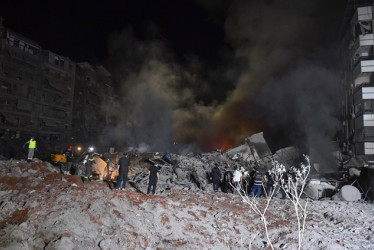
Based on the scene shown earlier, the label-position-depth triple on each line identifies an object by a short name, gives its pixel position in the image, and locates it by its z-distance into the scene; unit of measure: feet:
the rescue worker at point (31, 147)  47.91
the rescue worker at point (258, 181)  46.37
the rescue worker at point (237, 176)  48.88
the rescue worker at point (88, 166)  42.11
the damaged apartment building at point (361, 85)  101.55
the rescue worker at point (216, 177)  50.03
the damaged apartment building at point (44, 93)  115.85
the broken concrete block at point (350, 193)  47.91
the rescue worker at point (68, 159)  54.60
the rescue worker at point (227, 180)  49.39
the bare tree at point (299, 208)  33.93
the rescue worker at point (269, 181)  46.85
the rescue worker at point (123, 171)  38.20
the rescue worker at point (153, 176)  39.29
